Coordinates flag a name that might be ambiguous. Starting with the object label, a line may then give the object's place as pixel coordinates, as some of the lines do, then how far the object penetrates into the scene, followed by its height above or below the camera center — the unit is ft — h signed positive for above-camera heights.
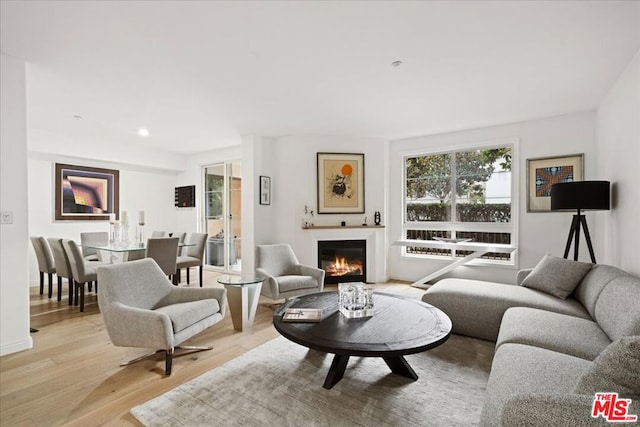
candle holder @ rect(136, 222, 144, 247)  20.11 -1.34
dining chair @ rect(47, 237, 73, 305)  13.17 -2.12
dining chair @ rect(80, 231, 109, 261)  16.17 -1.56
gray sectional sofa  3.64 -2.60
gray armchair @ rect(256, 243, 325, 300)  12.35 -2.72
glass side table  10.76 -3.05
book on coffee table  7.50 -2.56
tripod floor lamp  10.08 +0.45
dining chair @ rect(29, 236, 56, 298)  14.33 -2.09
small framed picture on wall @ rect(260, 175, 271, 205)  17.40 +1.16
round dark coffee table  6.11 -2.62
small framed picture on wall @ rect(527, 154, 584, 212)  13.65 +1.54
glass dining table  13.67 -1.74
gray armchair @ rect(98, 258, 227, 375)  7.50 -2.56
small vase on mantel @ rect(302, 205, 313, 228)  17.51 -0.35
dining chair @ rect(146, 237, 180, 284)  13.75 -1.81
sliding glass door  21.16 -0.33
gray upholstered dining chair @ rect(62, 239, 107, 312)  12.48 -2.26
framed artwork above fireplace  17.63 +1.55
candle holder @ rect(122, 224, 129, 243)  16.06 -1.16
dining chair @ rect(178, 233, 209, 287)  16.84 -2.31
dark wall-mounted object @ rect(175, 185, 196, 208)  22.53 +1.06
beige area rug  6.04 -3.97
